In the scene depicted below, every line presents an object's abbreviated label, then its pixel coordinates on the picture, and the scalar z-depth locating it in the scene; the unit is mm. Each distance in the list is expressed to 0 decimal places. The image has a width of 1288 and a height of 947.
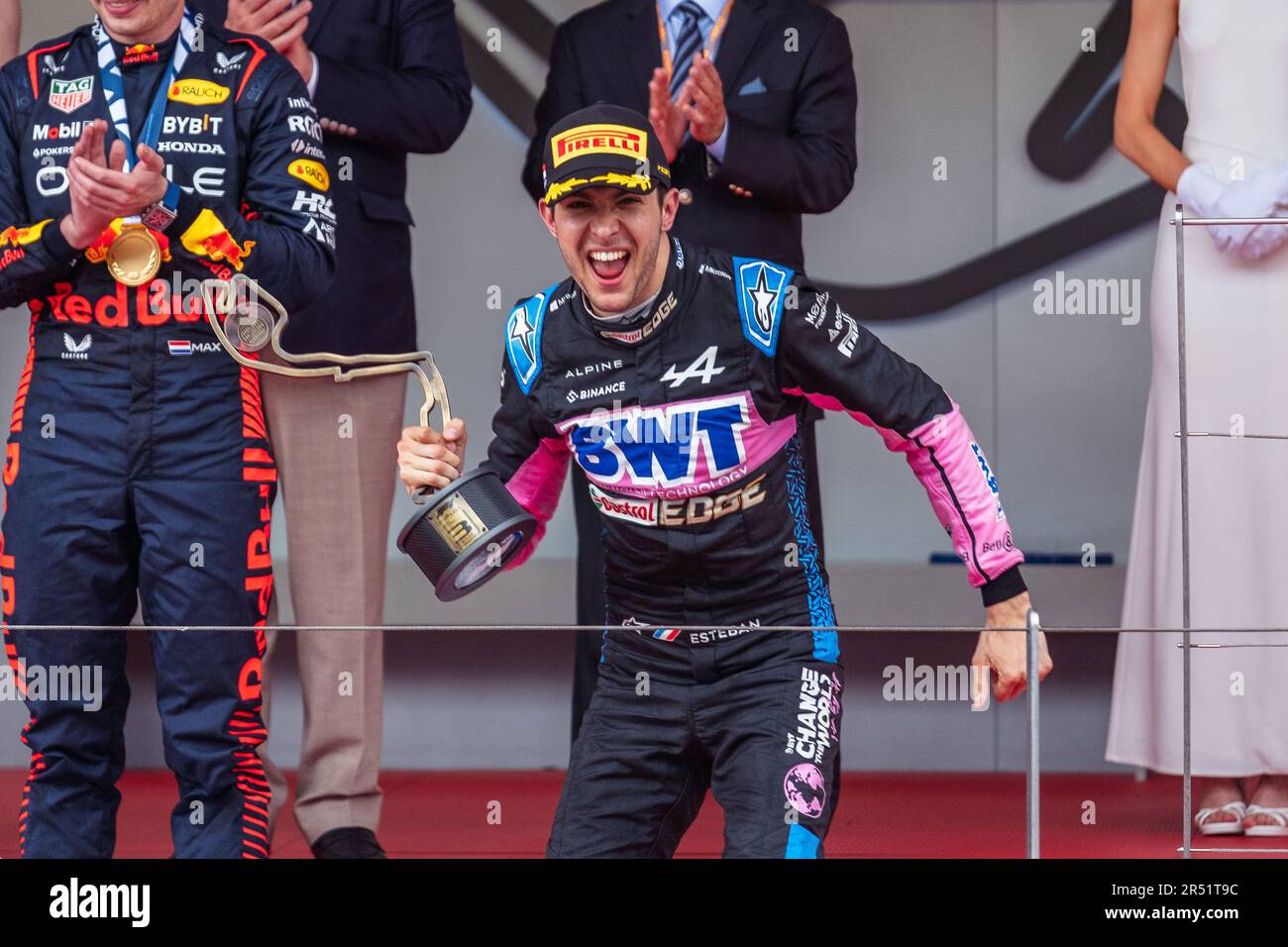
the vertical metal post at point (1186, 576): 5355
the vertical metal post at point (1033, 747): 4723
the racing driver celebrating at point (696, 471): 5270
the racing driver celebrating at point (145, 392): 5516
